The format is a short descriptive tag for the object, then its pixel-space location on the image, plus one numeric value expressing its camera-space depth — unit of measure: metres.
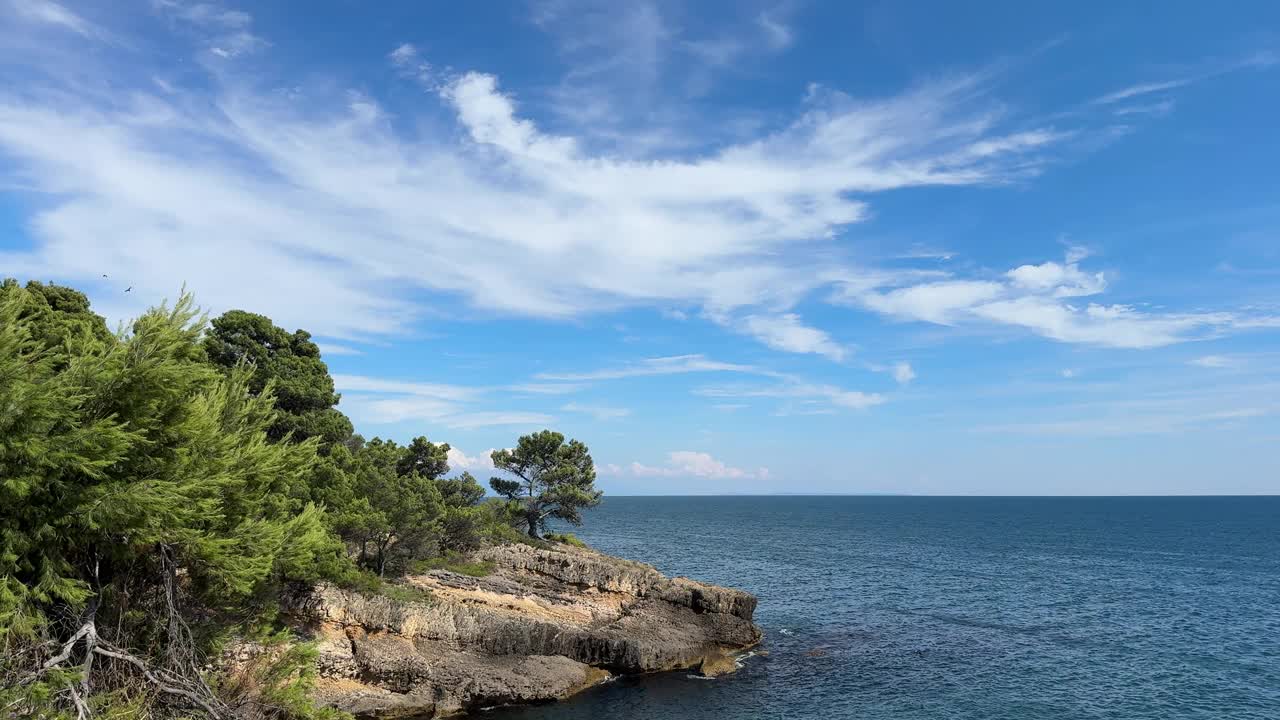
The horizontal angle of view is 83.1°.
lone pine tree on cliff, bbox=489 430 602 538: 79.00
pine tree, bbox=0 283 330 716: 17.30
